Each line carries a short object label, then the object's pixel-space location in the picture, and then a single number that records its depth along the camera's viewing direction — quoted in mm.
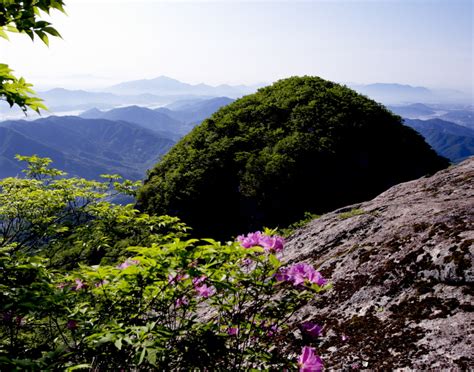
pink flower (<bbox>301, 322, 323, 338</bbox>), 2613
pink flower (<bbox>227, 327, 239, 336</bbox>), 2836
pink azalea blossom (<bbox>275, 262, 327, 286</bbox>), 2561
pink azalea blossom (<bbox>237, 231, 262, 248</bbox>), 2783
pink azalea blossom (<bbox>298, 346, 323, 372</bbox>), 2264
